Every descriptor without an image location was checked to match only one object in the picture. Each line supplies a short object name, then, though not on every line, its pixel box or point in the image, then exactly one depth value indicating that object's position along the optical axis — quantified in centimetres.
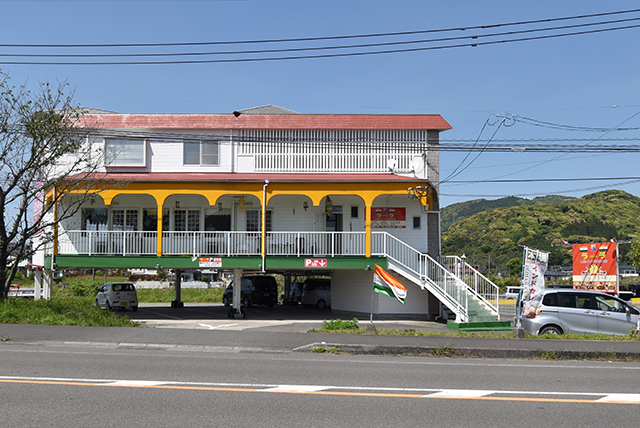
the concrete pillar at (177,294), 3019
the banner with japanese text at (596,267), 2594
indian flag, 1616
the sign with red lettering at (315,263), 2228
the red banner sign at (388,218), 2447
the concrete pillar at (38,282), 2303
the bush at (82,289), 4278
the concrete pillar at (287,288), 3622
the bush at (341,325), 1558
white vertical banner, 1598
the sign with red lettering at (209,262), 2214
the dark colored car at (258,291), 3109
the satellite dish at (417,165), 2416
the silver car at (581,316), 1566
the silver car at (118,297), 2669
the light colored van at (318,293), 3127
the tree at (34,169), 1906
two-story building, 2244
